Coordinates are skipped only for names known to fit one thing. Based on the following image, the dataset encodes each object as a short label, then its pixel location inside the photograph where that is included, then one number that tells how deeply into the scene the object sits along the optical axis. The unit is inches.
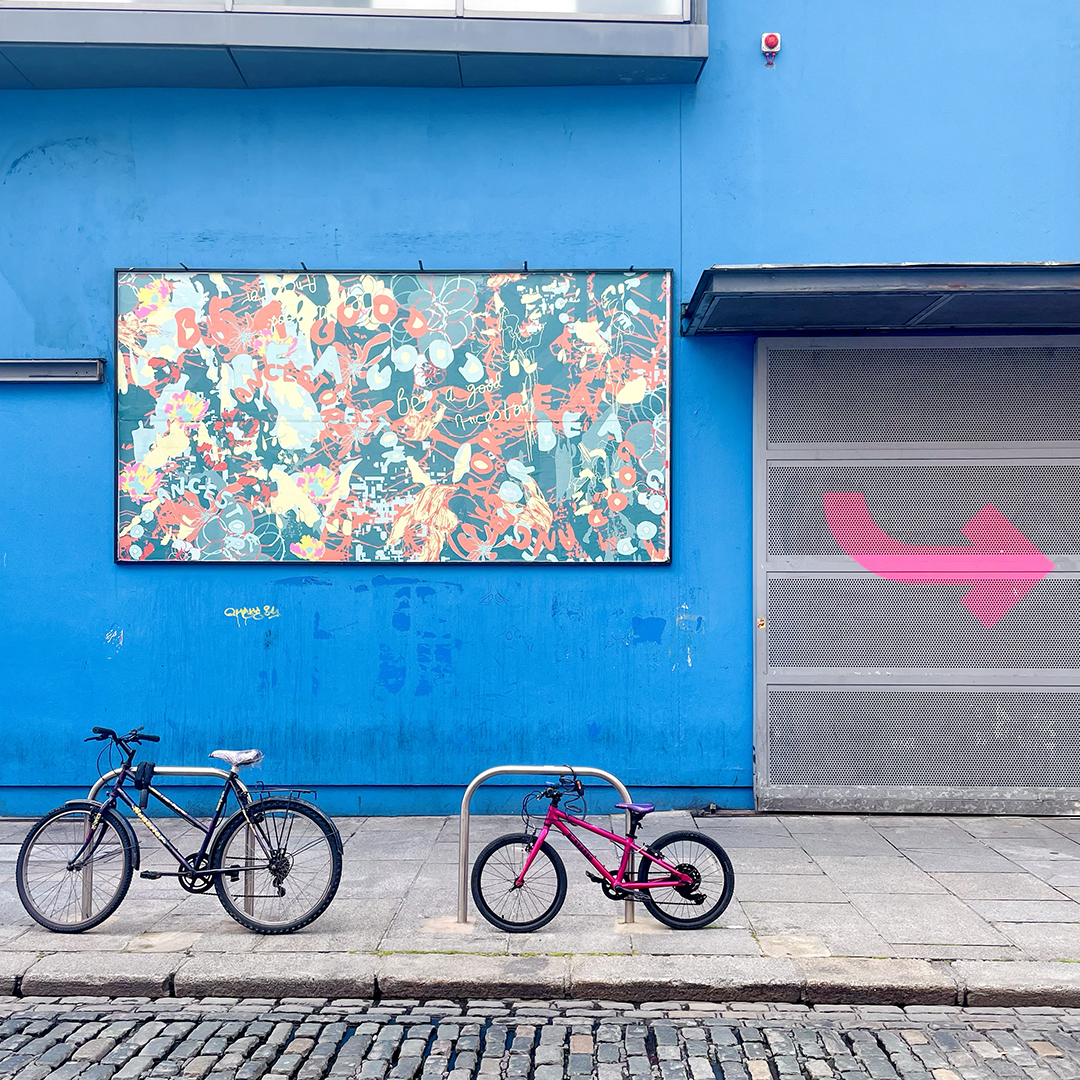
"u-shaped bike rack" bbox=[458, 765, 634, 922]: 212.2
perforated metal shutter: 304.8
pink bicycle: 210.4
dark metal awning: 255.0
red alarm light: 308.7
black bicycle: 209.2
